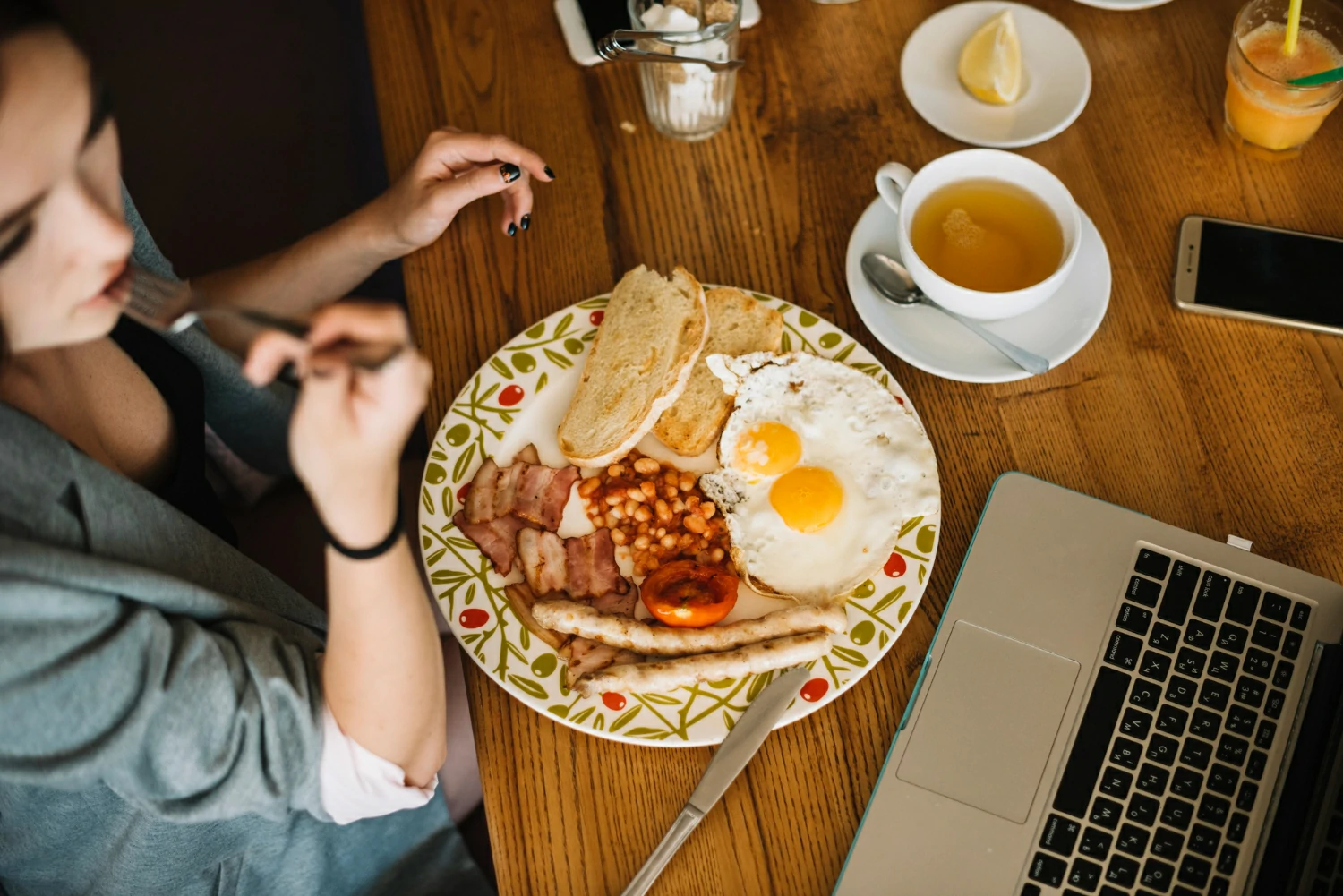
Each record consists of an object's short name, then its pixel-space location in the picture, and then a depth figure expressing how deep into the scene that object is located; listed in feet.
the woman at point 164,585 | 3.15
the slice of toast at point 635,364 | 4.74
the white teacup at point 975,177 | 4.58
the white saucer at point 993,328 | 4.78
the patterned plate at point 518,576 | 4.09
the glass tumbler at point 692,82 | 5.09
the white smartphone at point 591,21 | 5.75
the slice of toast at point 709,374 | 4.79
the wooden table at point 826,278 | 4.07
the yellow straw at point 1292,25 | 4.79
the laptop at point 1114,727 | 3.76
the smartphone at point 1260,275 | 4.85
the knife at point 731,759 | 3.85
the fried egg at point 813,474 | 4.42
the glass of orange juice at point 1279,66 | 4.97
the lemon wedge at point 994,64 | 5.26
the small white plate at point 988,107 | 5.38
